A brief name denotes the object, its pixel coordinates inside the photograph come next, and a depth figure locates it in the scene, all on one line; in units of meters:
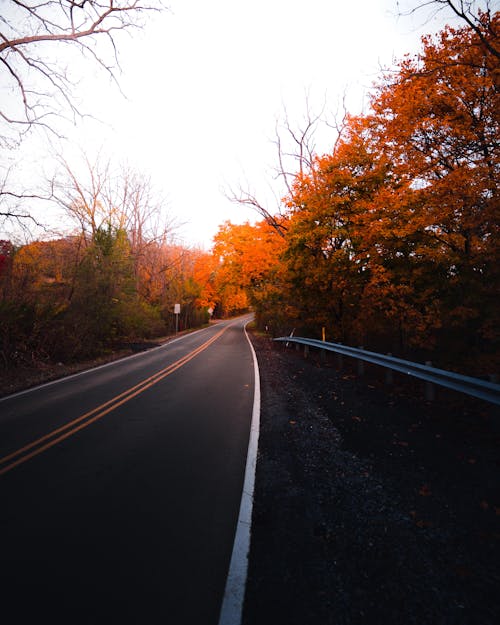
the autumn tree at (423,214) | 8.21
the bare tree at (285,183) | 20.00
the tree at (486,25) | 7.01
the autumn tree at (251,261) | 21.83
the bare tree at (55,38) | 8.15
